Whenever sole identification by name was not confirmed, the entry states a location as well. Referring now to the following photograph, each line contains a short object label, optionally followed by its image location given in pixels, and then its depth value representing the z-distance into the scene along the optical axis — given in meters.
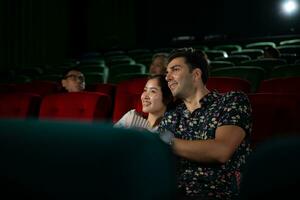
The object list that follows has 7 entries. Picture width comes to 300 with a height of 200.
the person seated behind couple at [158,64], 3.44
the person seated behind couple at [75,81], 3.46
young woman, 2.33
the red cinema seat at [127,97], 2.62
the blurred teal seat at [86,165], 0.57
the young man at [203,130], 1.50
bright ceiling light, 9.55
